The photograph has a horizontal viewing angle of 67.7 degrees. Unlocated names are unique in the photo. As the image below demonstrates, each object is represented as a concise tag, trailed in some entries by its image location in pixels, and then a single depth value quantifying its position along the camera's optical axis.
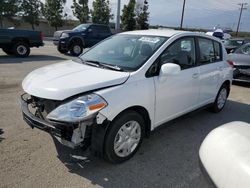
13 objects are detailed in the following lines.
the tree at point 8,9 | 26.34
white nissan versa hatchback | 2.11
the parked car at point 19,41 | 8.64
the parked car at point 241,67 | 6.31
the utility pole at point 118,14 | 16.15
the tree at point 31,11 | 28.59
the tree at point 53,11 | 29.62
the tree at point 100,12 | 31.06
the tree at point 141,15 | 32.52
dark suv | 10.56
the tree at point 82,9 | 31.74
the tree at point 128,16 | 31.34
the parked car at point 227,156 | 1.15
